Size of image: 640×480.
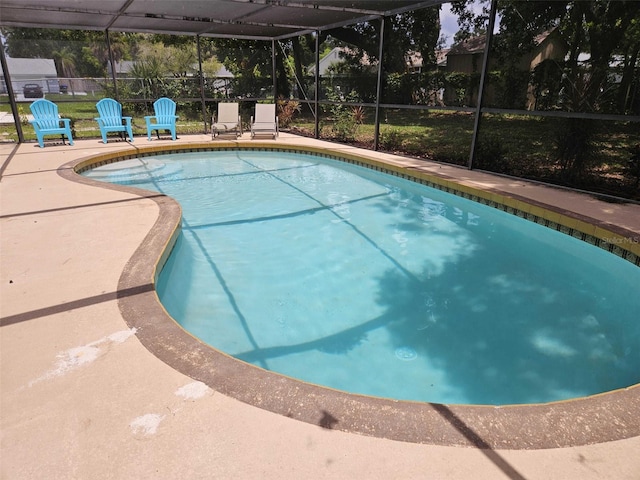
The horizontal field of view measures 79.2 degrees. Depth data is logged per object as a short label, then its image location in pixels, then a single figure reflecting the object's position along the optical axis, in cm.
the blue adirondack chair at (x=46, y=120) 808
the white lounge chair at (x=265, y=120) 973
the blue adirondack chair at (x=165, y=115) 931
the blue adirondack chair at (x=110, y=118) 861
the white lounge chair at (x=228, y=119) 959
